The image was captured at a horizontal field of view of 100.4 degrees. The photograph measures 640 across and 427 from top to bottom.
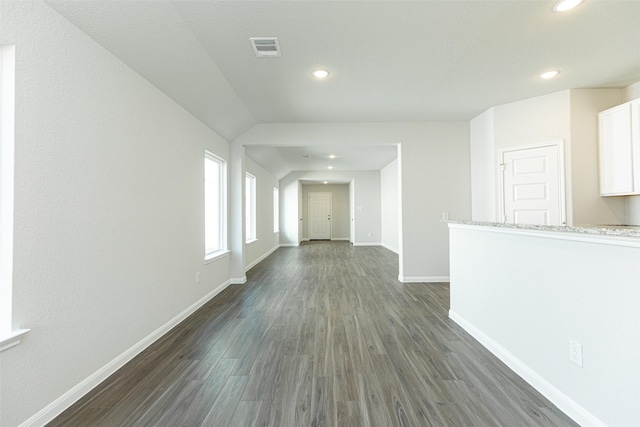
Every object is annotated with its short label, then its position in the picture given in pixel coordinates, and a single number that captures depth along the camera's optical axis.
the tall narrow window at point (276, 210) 8.40
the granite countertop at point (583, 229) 1.23
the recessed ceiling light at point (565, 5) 1.84
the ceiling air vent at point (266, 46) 2.20
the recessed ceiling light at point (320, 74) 2.73
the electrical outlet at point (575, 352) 1.44
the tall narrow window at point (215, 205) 3.90
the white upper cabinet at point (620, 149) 2.81
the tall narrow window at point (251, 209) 6.01
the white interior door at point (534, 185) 3.30
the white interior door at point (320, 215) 10.83
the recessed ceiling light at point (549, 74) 2.81
